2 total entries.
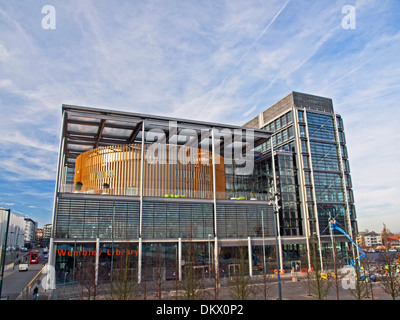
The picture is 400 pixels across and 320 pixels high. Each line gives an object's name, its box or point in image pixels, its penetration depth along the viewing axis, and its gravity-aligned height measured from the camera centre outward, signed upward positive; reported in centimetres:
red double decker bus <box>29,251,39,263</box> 7355 -505
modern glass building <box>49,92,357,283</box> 3553 +492
